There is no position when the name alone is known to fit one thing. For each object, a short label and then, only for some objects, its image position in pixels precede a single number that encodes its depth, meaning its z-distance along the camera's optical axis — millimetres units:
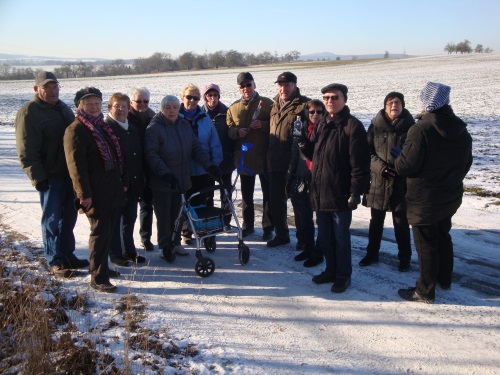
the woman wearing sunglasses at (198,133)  5695
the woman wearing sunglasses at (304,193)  5227
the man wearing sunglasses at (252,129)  6008
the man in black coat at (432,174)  4082
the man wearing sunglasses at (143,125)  5492
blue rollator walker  5113
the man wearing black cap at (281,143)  5516
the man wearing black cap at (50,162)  4699
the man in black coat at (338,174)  4410
